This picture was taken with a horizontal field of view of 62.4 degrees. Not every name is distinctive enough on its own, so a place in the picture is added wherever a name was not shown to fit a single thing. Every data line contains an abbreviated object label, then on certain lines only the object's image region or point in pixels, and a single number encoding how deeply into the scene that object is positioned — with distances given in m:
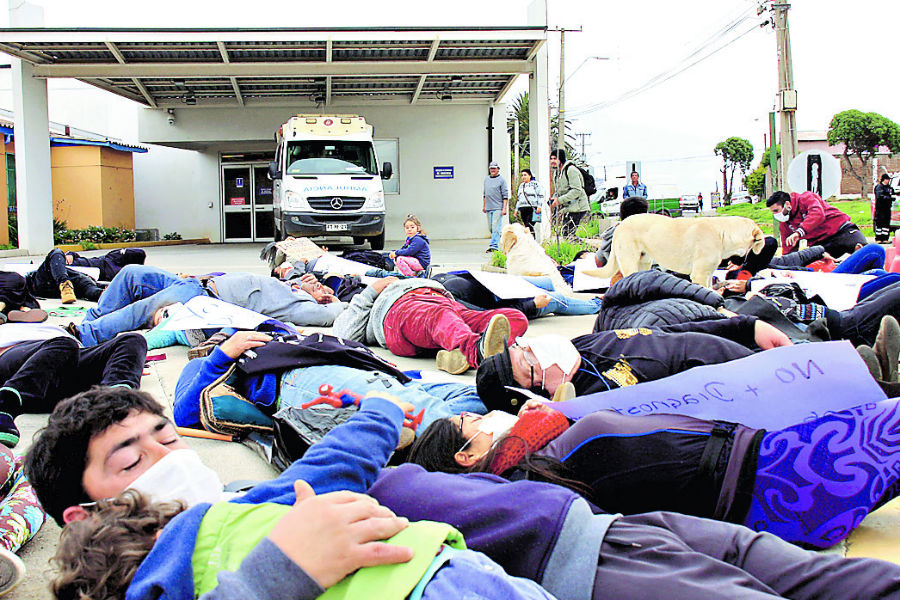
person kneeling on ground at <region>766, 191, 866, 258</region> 8.20
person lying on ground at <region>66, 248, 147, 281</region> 9.00
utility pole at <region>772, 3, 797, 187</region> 13.38
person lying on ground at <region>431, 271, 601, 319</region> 5.88
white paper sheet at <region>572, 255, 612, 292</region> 8.16
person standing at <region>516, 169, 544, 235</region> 14.42
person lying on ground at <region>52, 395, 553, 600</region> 1.34
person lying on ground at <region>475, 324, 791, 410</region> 3.04
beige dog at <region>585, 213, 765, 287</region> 6.71
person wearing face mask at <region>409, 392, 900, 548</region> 1.97
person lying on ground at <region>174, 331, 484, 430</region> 3.07
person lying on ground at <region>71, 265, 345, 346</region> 5.74
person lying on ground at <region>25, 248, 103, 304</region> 7.93
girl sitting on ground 9.50
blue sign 24.02
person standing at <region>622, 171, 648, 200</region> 18.06
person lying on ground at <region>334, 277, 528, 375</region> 4.35
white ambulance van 16.62
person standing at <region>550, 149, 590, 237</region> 12.92
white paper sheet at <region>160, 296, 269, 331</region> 5.05
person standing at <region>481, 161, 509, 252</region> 16.92
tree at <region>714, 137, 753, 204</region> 71.69
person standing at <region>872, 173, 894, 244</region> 18.23
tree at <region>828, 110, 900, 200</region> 44.81
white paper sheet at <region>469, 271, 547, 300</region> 5.82
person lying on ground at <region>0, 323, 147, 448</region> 3.61
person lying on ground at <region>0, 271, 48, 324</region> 6.36
